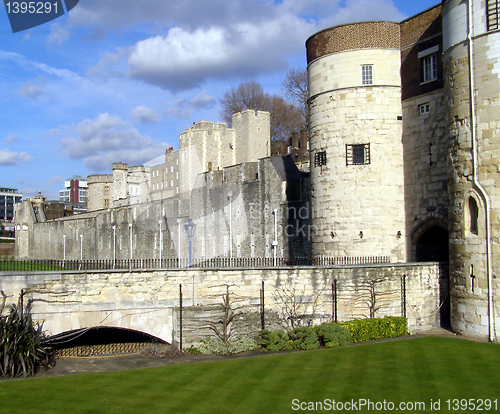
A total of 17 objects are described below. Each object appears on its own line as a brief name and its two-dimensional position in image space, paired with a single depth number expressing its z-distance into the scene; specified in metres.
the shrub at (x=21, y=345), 12.64
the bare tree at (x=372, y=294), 18.64
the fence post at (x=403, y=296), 19.20
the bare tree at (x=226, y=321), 16.48
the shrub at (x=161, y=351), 15.11
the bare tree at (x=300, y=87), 49.11
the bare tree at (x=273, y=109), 54.84
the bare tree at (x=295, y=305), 17.66
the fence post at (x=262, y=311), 17.36
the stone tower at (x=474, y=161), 16.70
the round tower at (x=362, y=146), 21.72
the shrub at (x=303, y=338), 15.88
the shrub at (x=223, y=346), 15.55
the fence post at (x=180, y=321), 15.92
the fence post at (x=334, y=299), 18.23
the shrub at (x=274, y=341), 15.76
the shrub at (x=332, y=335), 16.11
